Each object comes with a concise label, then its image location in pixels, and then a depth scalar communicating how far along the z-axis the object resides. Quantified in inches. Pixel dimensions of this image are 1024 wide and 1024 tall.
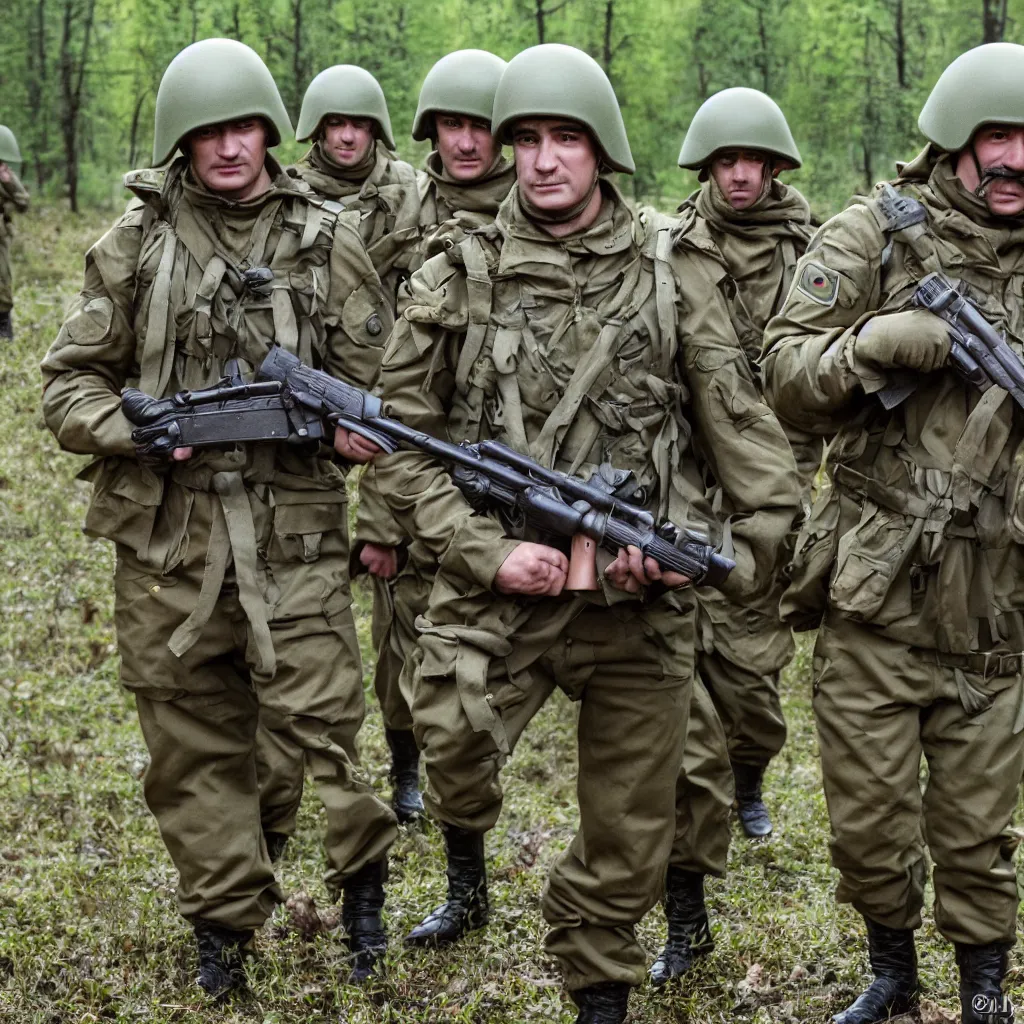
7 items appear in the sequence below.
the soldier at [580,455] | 166.9
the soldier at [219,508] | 189.0
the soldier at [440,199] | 251.0
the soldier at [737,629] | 202.8
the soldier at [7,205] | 589.3
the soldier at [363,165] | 276.2
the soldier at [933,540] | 171.0
